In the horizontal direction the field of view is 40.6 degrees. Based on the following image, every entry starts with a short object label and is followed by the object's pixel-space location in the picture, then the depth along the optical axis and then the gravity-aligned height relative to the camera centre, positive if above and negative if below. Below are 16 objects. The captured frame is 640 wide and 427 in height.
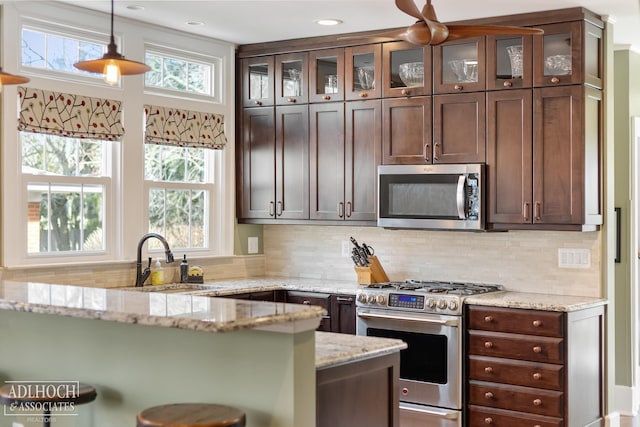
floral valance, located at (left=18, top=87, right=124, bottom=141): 5.04 +0.65
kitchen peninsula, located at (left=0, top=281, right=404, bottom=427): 2.80 -0.48
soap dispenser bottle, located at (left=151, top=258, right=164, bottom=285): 5.79 -0.37
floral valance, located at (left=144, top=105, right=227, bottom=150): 5.79 +0.65
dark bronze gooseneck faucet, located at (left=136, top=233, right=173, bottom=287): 5.58 -0.23
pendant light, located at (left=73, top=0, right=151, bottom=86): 3.41 +0.62
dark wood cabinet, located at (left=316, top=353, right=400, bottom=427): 3.04 -0.64
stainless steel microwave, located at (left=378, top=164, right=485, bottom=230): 5.36 +0.16
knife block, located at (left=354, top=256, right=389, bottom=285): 5.96 -0.36
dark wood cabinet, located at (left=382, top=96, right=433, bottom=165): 5.60 +0.59
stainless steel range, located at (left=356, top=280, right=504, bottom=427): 5.18 -0.72
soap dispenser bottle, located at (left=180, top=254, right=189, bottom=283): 5.94 -0.35
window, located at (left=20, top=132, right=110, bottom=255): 5.15 +0.18
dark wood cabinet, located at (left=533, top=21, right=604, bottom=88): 5.10 +0.99
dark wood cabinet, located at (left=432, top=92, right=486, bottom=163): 5.40 +0.59
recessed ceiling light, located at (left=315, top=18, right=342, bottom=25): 5.57 +1.29
